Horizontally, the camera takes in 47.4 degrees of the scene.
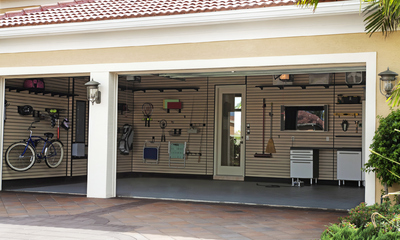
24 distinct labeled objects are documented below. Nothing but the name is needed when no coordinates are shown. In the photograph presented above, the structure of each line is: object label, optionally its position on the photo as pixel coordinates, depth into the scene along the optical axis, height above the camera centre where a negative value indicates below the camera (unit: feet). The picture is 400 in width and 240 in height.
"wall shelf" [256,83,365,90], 38.47 +3.63
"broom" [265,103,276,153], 39.65 -1.75
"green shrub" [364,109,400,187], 19.58 -0.85
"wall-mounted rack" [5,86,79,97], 34.00 +2.60
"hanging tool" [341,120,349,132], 38.66 +0.24
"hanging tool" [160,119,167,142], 44.68 -0.04
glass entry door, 42.37 -0.26
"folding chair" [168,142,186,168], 43.52 -2.63
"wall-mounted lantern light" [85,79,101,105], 27.53 +1.93
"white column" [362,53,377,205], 22.20 +0.59
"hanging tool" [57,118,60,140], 37.88 -0.60
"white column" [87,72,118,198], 27.61 -1.06
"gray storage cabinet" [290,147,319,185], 37.60 -2.97
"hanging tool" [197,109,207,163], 43.48 -0.28
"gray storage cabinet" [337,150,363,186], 36.70 -3.01
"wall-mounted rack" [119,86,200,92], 43.83 +3.63
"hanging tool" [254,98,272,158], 40.56 -2.51
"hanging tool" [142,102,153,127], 45.29 +1.43
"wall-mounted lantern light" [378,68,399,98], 21.39 +2.28
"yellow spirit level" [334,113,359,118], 38.52 +1.17
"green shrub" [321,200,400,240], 12.06 -2.87
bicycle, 33.60 -2.25
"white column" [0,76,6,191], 31.17 +0.59
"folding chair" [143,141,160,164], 44.27 -2.68
